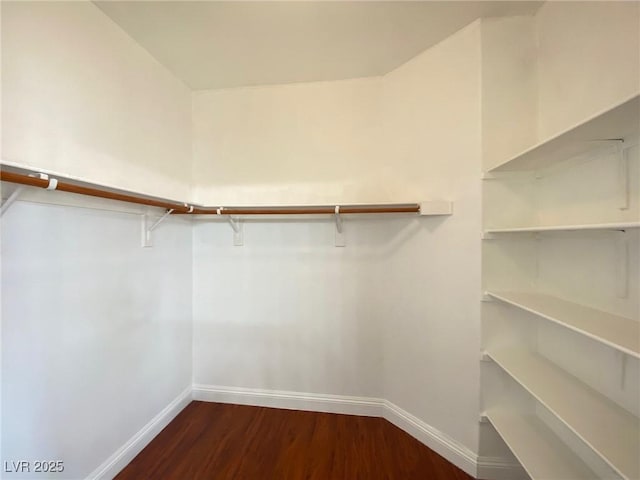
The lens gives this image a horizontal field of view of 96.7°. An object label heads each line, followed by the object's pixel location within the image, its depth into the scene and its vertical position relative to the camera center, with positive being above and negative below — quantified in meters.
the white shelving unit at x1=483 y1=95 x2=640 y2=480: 0.96 -0.27
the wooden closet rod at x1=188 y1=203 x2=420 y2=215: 1.70 +0.19
